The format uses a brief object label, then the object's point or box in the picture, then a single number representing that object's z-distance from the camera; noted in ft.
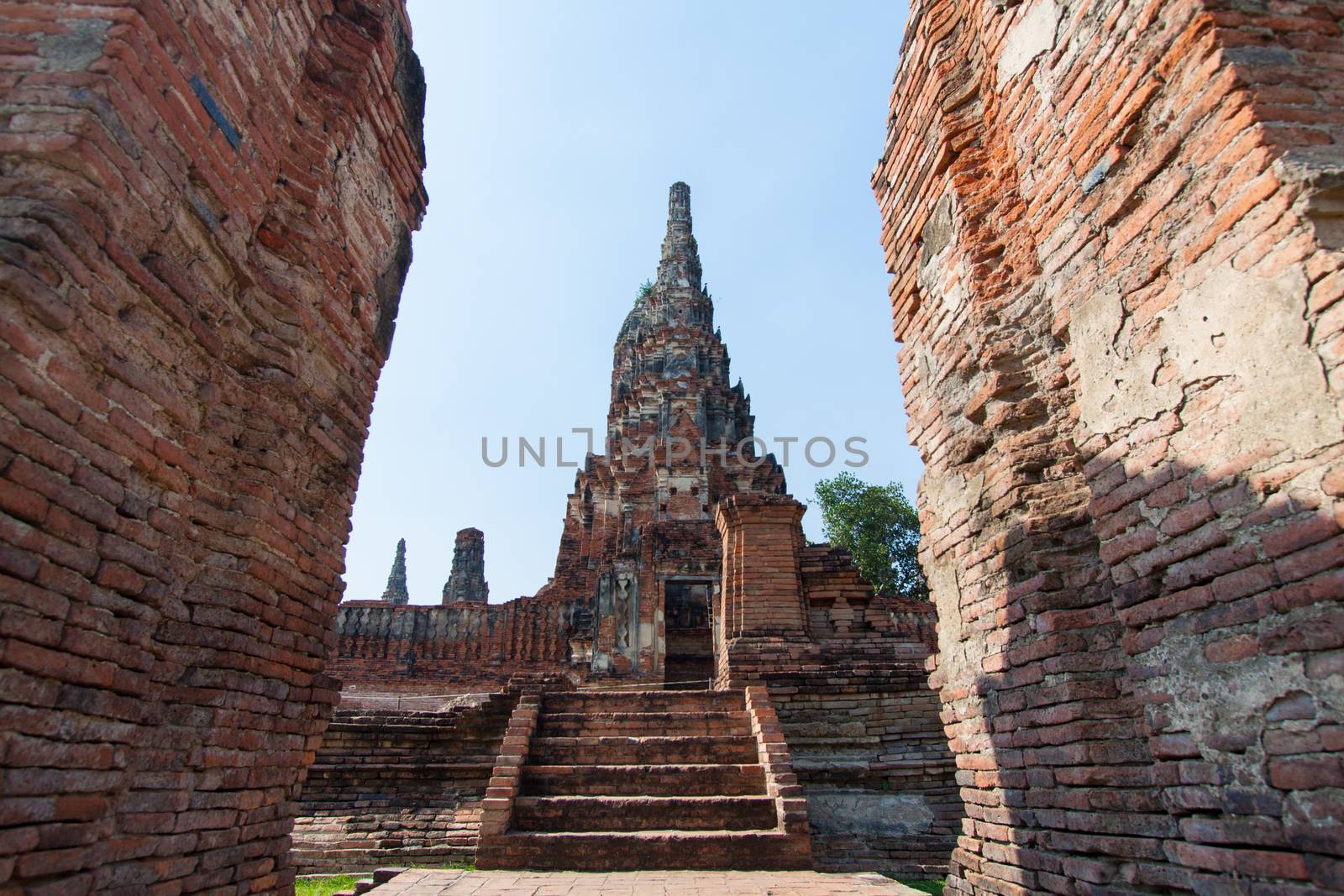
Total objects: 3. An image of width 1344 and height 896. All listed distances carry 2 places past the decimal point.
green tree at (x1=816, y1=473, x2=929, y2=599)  88.84
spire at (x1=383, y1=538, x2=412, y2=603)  116.78
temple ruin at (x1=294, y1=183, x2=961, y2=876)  18.60
